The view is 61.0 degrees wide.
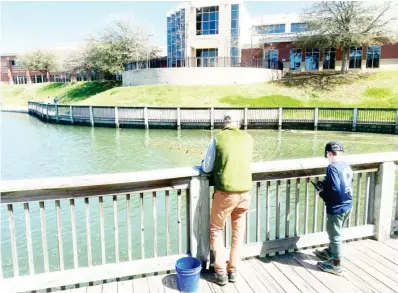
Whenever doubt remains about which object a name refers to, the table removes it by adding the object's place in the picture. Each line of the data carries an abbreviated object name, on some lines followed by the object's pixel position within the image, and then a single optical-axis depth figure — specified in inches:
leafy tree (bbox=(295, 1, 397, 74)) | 1391.5
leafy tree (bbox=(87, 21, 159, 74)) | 1978.3
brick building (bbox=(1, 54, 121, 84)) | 2971.2
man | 132.3
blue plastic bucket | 133.6
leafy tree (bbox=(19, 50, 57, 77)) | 2802.7
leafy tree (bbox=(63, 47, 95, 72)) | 2200.4
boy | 142.6
